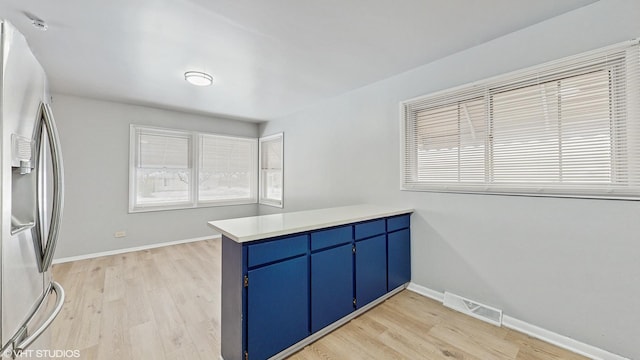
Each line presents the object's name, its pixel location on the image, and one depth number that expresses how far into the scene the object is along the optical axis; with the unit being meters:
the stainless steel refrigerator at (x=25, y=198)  0.83
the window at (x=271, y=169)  5.33
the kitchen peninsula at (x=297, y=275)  1.65
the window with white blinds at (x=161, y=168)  4.48
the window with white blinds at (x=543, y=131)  1.78
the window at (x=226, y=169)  5.20
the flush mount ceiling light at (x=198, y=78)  2.98
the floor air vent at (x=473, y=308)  2.29
